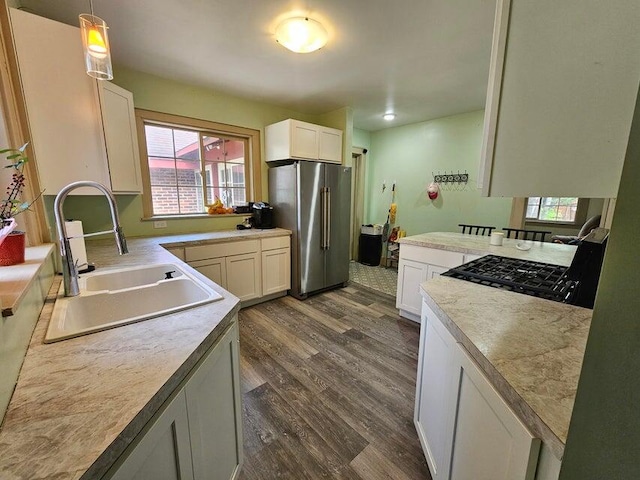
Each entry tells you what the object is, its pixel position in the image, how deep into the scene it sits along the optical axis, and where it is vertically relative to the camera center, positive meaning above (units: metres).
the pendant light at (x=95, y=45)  1.09 +0.60
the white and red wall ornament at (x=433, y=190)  4.30 +0.06
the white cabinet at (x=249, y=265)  2.74 -0.80
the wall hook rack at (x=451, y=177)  4.04 +0.26
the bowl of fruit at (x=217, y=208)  3.30 -0.19
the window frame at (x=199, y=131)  2.75 +0.61
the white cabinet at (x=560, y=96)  0.52 +0.22
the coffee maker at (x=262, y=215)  3.40 -0.28
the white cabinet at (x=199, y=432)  0.62 -0.69
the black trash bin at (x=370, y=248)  4.98 -1.02
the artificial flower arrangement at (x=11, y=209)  0.97 -0.07
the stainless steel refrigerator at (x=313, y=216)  3.24 -0.29
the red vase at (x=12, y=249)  1.03 -0.22
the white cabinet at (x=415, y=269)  2.45 -0.74
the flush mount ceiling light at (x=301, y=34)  1.85 +1.14
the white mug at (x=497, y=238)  2.38 -0.39
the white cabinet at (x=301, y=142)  3.29 +0.66
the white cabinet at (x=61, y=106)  1.54 +0.55
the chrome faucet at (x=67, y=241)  1.03 -0.20
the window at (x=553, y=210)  4.85 -0.29
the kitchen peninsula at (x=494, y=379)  0.61 -0.51
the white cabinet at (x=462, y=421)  0.67 -0.72
